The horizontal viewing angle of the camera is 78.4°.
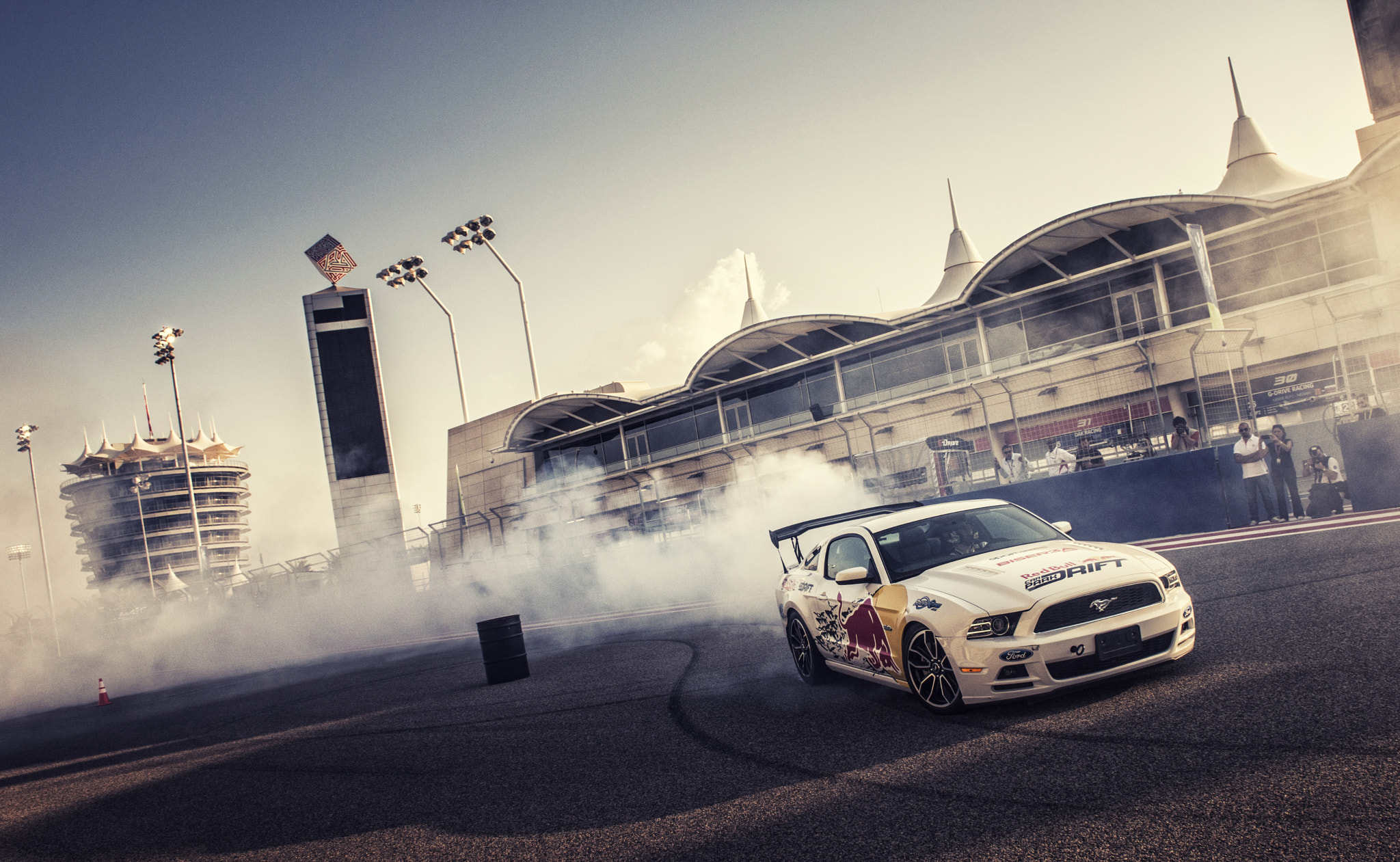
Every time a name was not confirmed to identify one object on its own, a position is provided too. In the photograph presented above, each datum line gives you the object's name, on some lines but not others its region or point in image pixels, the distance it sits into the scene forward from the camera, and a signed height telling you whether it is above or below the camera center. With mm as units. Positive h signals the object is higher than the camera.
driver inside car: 6641 -743
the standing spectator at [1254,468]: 12547 -1071
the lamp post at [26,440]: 55719 +10460
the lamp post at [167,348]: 43844 +12138
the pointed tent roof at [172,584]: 59475 -425
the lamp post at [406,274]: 53594 +16350
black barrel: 11195 -1719
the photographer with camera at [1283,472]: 12641 -1222
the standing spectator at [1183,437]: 16906 -623
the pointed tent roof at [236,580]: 35969 -536
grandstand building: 21938 +2609
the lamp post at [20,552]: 81812 +4902
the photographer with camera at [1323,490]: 12500 -1551
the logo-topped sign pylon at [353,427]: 58312 +8087
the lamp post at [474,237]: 46844 +15811
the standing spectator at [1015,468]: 19141 -739
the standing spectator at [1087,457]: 18078 -739
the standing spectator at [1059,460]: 19078 -734
